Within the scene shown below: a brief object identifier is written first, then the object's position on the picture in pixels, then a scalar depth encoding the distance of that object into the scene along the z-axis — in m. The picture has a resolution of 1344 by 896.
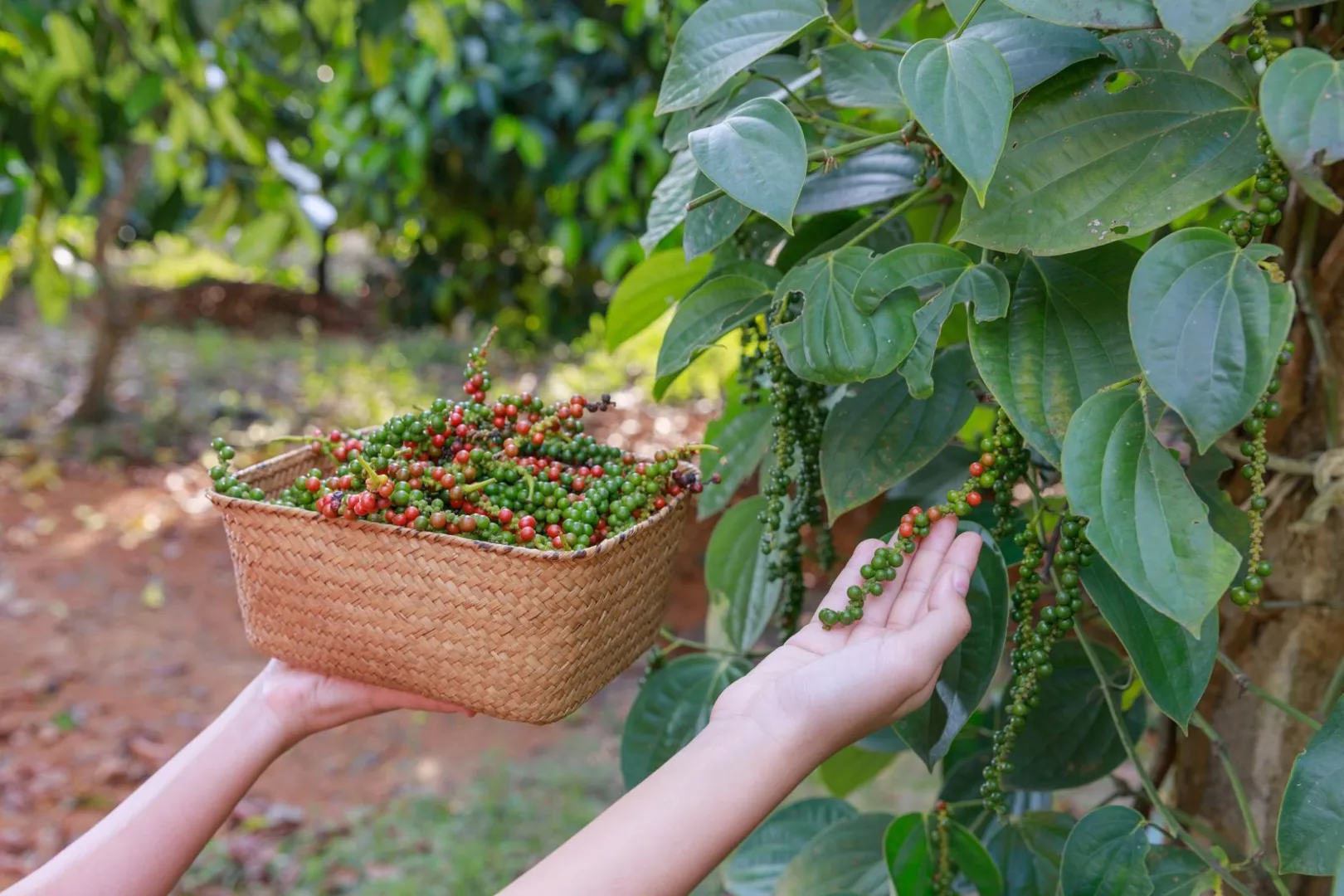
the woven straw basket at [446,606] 0.69
